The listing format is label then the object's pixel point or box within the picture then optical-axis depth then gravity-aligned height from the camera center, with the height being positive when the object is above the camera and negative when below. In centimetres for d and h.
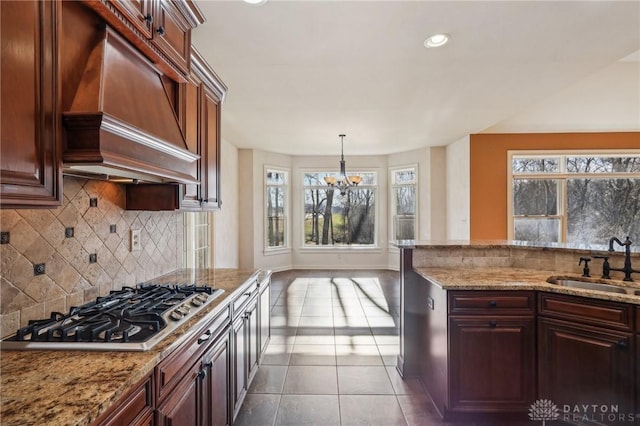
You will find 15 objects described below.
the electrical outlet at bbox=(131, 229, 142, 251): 198 -17
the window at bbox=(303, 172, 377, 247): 743 -2
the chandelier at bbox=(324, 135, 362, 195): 562 +64
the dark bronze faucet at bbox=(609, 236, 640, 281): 208 -37
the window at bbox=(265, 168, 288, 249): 700 +11
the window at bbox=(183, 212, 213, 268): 394 -39
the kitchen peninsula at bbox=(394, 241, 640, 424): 177 -83
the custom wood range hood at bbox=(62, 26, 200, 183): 97 +36
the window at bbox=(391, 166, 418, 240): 695 +25
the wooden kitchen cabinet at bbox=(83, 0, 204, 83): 121 +86
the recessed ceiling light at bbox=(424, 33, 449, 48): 233 +136
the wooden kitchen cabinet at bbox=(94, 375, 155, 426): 86 -60
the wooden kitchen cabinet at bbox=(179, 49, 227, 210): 199 +63
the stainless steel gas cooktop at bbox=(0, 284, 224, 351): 108 -45
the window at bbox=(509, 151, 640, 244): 541 +29
